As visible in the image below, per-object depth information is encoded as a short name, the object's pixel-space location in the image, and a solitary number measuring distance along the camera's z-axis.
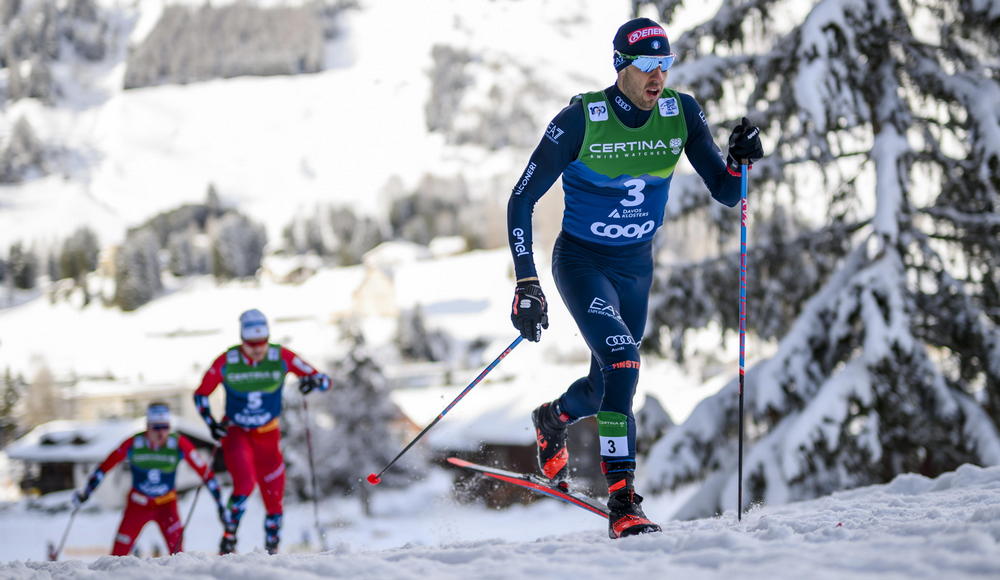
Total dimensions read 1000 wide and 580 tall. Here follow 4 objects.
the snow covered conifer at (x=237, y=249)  153.12
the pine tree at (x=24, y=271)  135.62
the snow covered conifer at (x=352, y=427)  39.16
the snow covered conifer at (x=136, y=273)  123.62
